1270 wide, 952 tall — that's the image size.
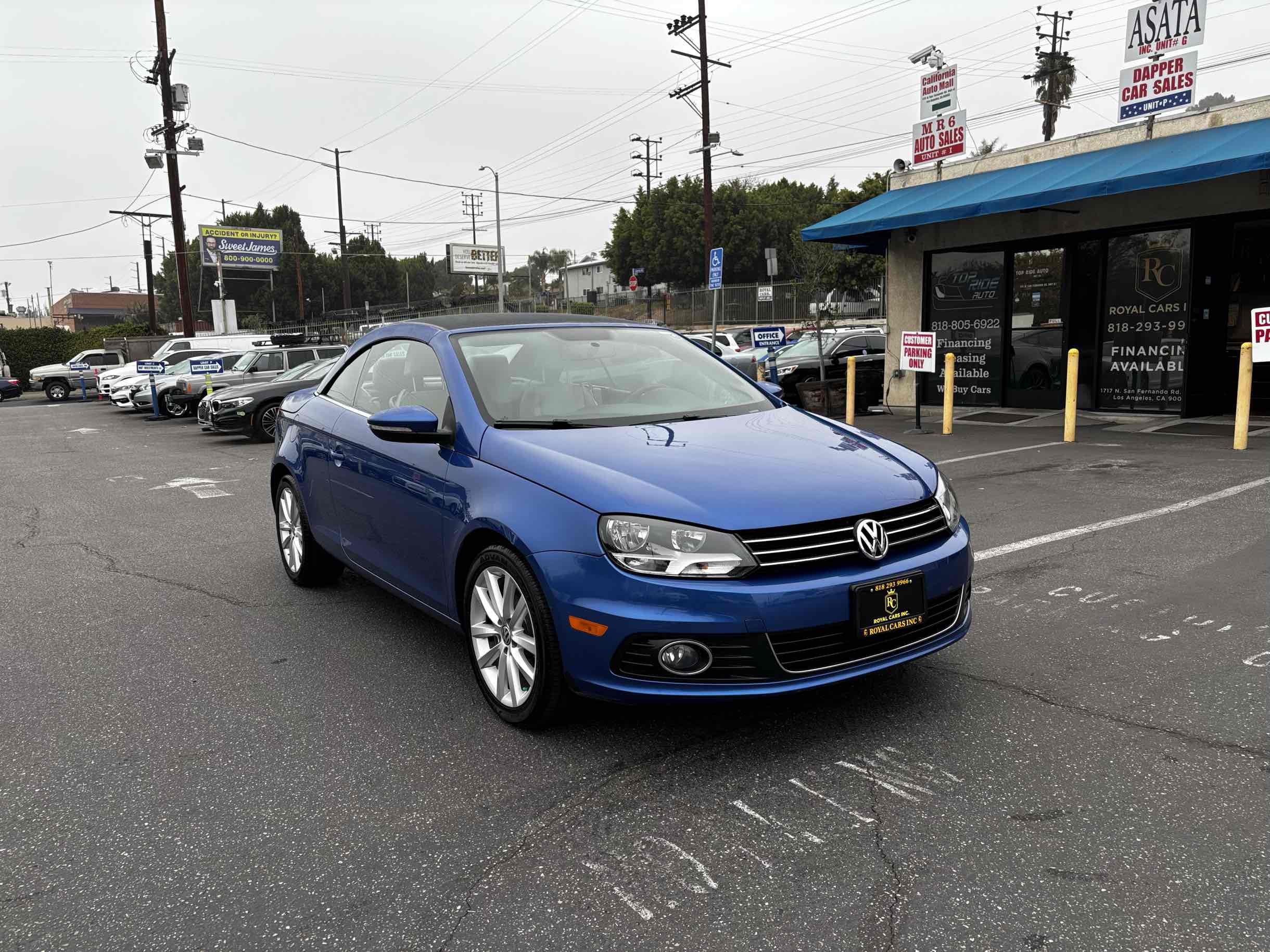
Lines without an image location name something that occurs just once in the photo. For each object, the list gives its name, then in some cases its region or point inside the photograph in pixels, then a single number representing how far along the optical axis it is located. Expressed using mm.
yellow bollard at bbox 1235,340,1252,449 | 9500
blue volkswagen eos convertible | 3180
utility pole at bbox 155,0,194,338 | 30031
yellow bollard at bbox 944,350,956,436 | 12000
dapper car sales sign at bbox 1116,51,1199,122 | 12188
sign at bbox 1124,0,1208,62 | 11945
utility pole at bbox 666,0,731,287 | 29672
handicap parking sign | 18078
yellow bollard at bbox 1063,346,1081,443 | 11195
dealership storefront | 12133
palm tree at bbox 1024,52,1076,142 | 50688
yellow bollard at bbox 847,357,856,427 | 13828
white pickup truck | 32969
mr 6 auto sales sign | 15195
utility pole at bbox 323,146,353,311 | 61388
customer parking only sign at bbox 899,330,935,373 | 12359
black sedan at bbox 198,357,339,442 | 15797
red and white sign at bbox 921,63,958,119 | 15109
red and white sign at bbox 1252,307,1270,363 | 9508
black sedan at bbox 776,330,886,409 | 15789
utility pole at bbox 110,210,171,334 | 45853
